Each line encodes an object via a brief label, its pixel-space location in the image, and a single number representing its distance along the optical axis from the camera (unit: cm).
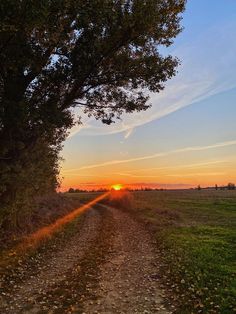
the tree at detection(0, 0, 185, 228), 1388
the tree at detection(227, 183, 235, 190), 10893
